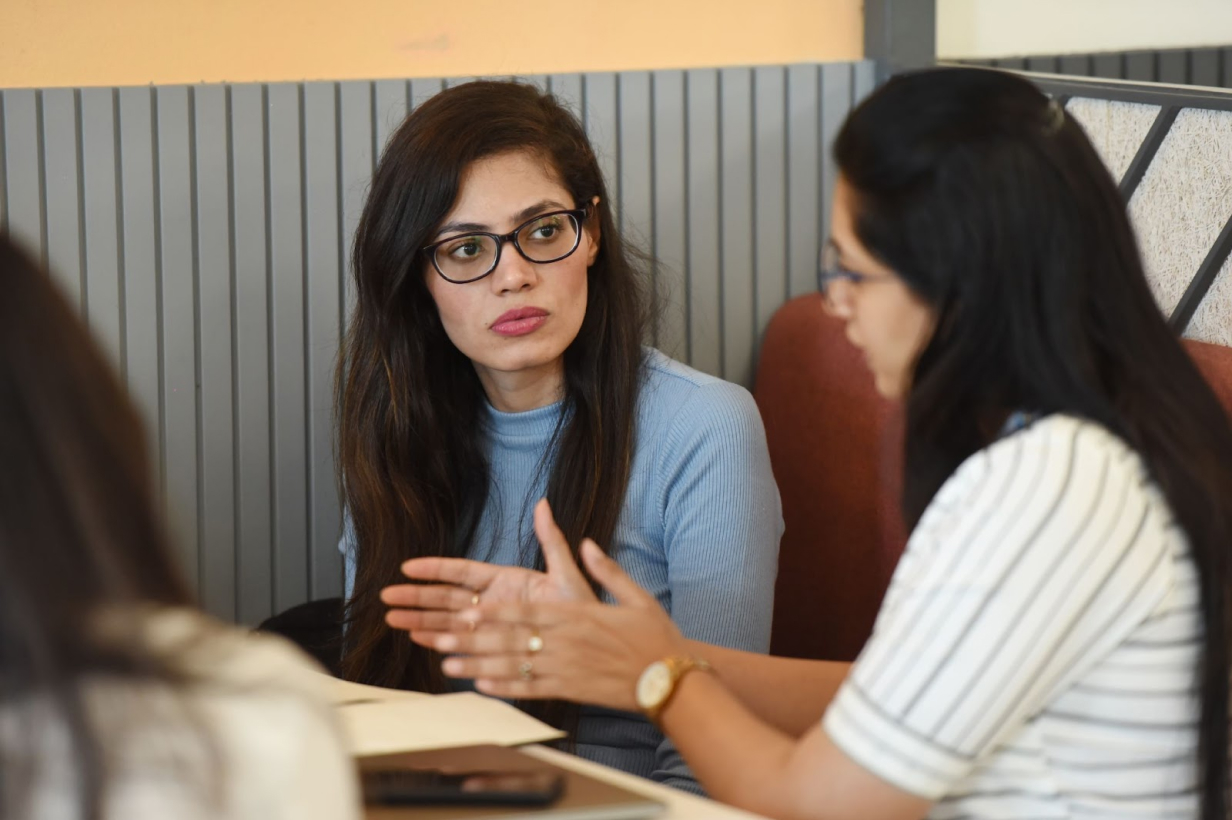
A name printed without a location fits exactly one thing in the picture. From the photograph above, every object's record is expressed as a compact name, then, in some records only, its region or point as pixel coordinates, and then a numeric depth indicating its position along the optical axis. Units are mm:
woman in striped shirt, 2197
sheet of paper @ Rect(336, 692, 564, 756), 2298
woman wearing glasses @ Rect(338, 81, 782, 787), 2679
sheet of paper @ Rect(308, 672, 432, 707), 2413
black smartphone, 2170
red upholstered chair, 2907
